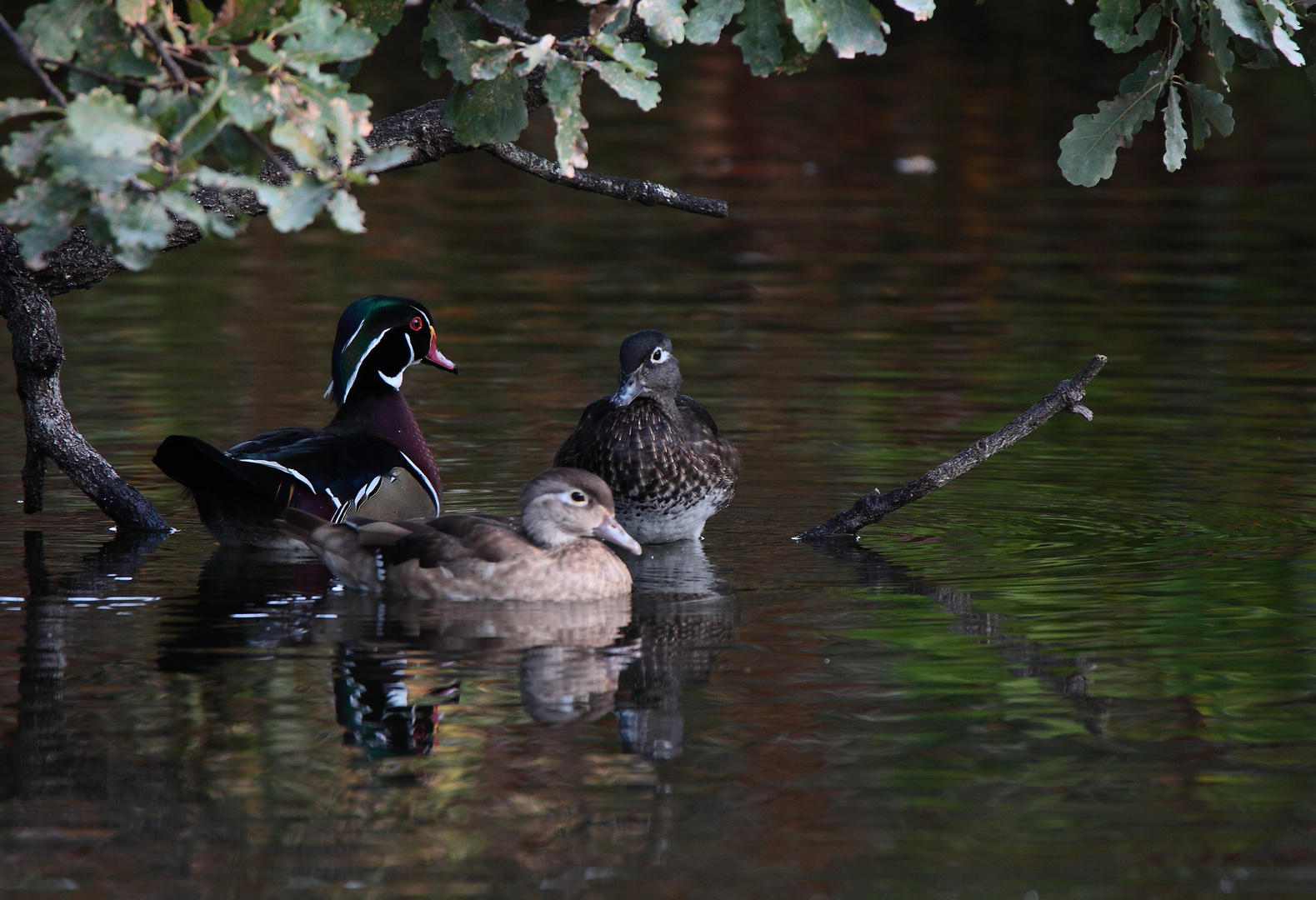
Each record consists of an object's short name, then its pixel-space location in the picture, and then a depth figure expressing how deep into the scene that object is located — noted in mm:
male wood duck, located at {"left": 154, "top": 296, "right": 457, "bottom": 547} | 16187
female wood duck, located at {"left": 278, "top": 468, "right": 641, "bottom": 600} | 14930
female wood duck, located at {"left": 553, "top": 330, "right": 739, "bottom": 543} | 17734
